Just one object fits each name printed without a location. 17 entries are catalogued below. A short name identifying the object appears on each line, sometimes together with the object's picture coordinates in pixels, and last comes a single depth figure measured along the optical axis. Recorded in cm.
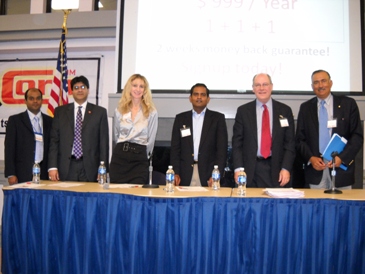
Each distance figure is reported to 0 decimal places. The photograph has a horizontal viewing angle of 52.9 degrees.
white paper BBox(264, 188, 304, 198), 230
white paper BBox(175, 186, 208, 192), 256
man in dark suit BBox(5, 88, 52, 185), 364
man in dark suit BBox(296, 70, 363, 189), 299
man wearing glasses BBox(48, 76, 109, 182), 318
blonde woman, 304
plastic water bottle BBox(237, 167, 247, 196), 239
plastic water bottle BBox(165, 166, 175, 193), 248
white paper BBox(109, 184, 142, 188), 271
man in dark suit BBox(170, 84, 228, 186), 333
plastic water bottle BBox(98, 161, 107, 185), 280
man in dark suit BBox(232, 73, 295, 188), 298
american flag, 474
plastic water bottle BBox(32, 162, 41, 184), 281
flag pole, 469
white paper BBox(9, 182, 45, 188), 259
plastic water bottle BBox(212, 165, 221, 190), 265
